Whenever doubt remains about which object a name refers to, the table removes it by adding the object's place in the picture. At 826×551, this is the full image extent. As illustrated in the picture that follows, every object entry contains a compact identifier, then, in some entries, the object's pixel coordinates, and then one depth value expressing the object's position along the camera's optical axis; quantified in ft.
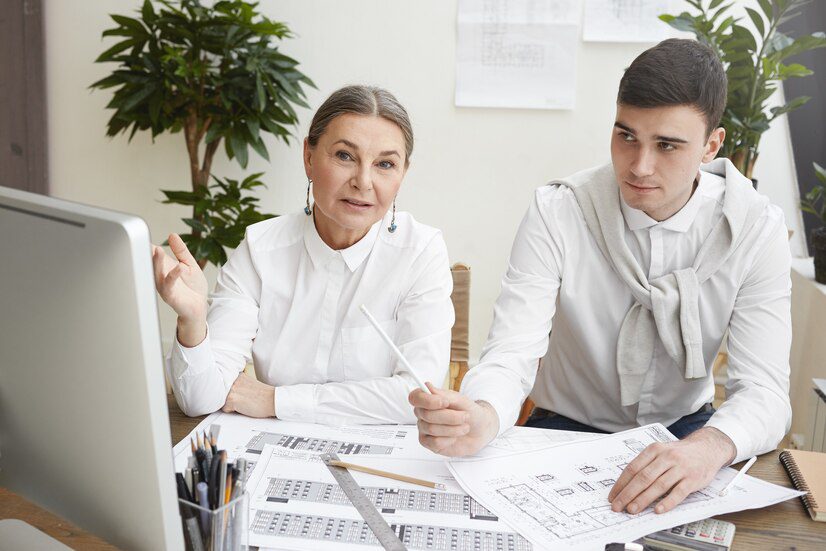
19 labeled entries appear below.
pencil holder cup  2.68
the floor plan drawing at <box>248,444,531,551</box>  3.23
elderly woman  5.41
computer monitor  2.11
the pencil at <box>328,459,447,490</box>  3.74
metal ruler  3.22
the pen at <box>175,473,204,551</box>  2.67
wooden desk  3.30
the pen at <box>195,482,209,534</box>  2.66
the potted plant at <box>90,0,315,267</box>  10.15
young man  5.00
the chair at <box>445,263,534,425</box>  6.39
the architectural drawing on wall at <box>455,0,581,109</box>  11.33
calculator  3.27
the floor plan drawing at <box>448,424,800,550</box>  3.37
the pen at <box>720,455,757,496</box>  3.80
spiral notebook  3.66
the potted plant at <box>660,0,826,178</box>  9.30
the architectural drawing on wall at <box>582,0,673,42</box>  11.14
